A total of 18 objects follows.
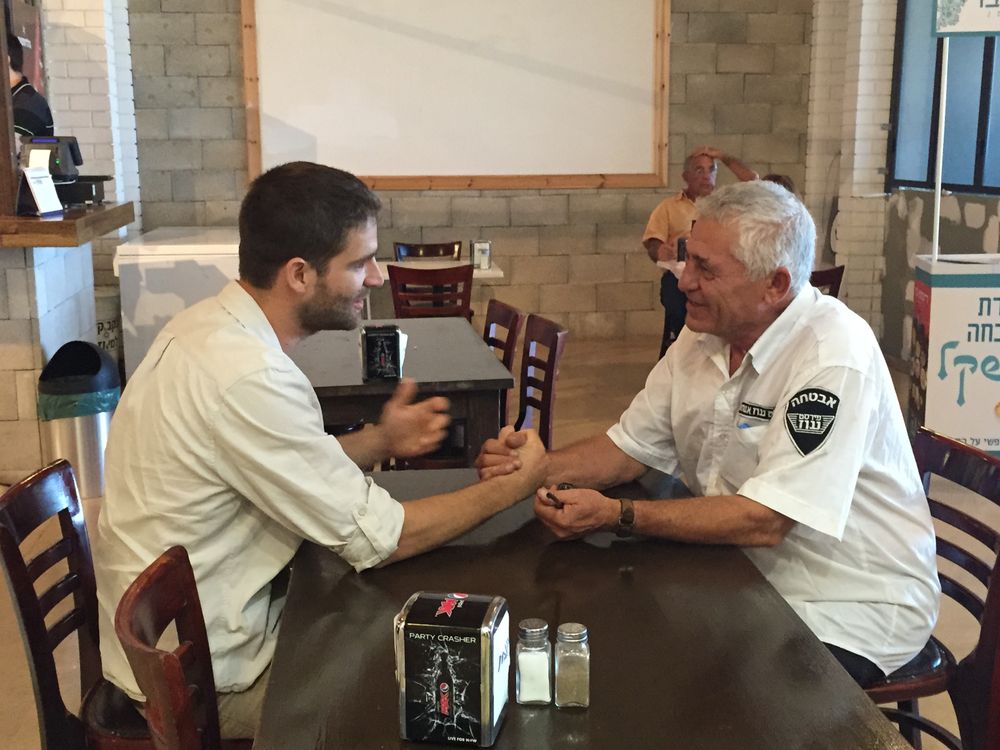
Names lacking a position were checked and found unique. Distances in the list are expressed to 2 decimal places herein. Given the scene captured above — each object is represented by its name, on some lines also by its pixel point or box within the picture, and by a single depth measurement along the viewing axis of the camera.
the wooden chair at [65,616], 1.75
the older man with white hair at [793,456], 1.85
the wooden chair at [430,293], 5.17
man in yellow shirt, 6.38
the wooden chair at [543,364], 3.54
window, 6.15
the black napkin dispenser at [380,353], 3.20
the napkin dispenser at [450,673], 1.23
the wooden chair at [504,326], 3.93
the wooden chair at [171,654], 1.25
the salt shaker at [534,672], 1.32
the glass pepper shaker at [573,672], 1.31
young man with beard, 1.74
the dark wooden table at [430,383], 3.15
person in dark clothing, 4.61
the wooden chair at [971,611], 1.85
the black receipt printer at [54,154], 4.54
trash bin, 4.48
